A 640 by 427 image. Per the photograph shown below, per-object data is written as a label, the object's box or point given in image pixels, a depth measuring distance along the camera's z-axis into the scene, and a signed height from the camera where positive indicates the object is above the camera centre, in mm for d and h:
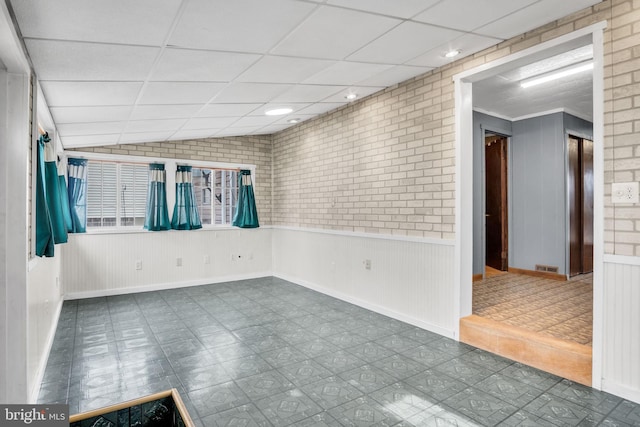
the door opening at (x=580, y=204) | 5758 -2
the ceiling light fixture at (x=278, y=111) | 4874 +1322
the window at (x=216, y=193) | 6547 +287
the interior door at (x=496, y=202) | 6402 +51
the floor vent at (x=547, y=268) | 5707 -1018
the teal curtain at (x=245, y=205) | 6738 +63
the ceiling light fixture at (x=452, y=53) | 3270 +1390
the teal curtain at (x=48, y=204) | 2764 +62
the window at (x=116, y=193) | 5582 +268
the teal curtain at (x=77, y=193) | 5137 +251
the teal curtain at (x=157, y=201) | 5820 +138
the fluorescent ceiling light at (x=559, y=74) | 3850 +1468
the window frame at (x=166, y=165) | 5438 +773
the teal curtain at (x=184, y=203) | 6066 +104
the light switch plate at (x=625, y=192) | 2439 +76
